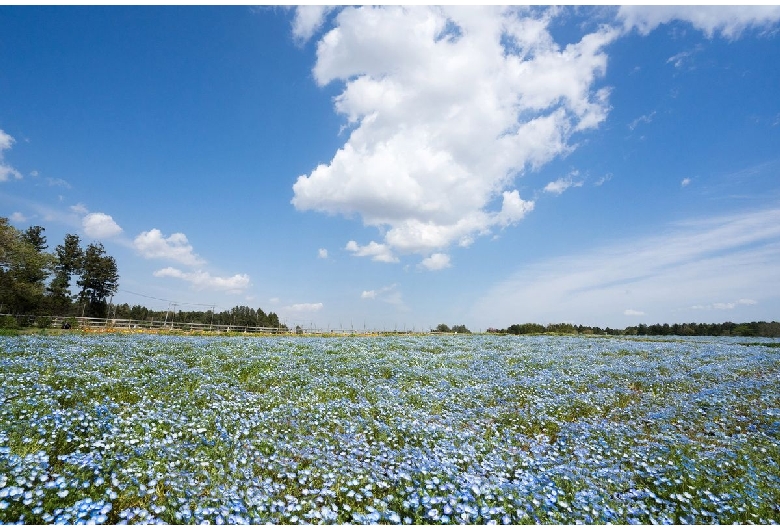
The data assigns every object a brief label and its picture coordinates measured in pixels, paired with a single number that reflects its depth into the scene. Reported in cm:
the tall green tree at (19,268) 4691
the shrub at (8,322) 3822
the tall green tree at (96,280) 7662
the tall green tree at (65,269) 7125
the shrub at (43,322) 4197
